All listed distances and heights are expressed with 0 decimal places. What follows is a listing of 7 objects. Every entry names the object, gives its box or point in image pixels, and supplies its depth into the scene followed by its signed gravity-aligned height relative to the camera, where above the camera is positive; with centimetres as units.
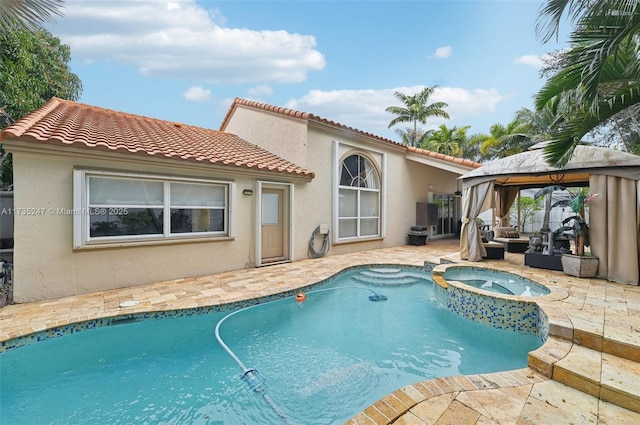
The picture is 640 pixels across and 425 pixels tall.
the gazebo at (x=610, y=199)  684 +32
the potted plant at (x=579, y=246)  725 -92
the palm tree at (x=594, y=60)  421 +257
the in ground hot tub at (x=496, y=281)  669 -186
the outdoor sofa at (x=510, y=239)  1135 -113
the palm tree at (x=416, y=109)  3053 +1114
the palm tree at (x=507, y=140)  2370 +611
